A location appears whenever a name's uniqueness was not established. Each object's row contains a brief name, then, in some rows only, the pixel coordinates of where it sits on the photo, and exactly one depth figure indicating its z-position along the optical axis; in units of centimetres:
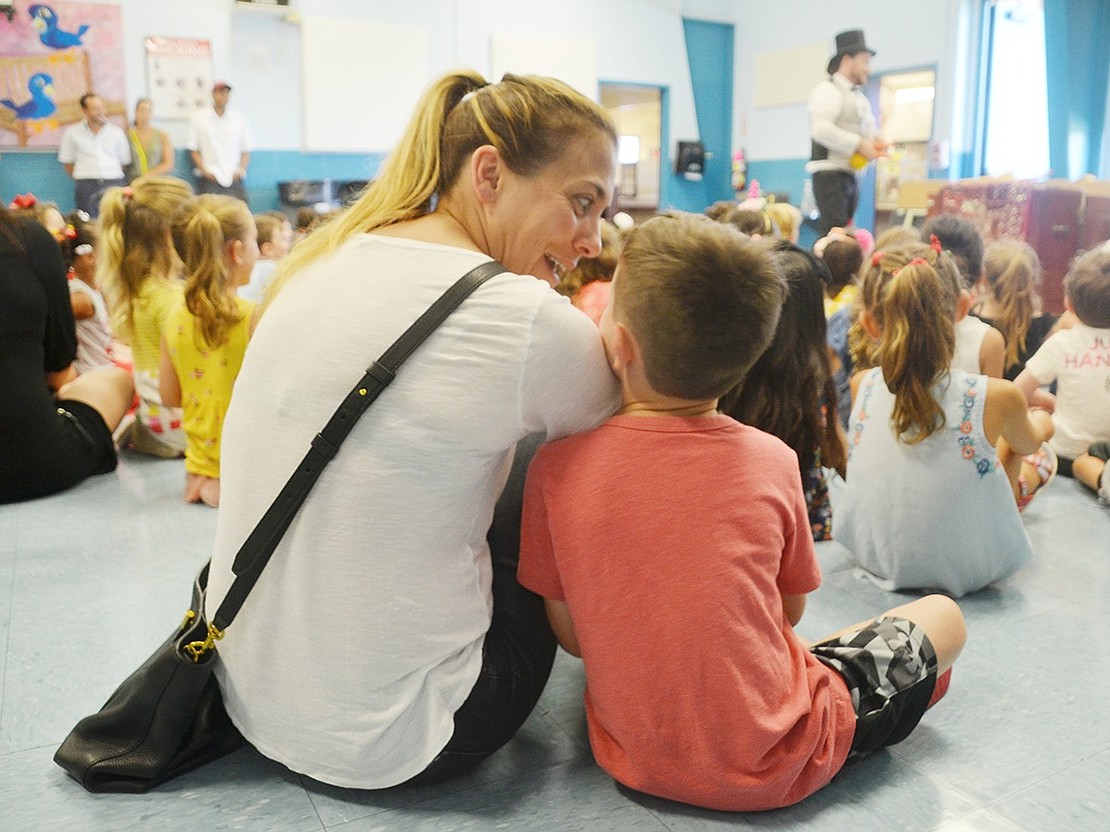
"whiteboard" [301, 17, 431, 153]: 933
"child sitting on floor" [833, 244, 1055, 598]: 217
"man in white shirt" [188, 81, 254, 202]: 859
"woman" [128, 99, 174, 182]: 849
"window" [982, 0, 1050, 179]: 897
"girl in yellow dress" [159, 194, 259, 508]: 289
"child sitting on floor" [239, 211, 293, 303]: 483
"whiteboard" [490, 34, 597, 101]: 1047
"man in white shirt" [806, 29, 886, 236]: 557
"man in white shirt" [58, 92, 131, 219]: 821
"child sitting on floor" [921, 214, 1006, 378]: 266
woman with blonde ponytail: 123
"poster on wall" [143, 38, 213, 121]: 862
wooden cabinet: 542
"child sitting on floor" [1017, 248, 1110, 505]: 303
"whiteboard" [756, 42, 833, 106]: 1063
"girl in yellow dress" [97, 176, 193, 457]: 331
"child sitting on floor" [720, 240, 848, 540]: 222
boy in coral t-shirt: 130
